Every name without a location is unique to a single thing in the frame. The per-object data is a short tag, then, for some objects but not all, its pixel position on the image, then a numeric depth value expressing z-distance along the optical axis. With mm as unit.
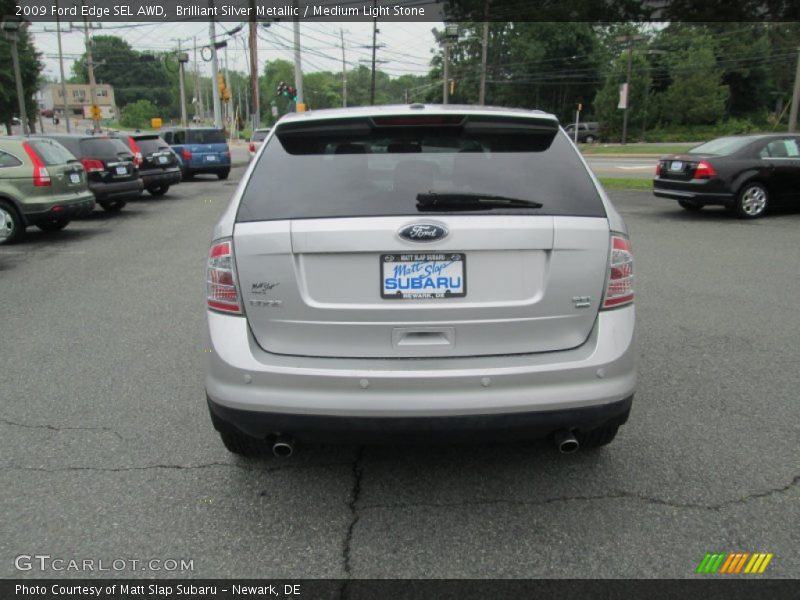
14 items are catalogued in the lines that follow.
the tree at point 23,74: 43000
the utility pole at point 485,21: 50406
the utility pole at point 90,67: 45409
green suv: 10367
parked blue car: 23312
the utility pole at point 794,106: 19766
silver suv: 2709
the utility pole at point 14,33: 19766
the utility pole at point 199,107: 84975
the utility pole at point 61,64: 50941
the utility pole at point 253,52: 32531
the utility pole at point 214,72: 34191
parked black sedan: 12203
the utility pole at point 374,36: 60106
